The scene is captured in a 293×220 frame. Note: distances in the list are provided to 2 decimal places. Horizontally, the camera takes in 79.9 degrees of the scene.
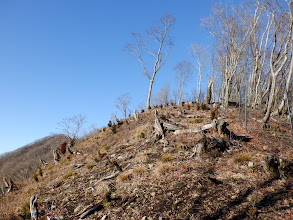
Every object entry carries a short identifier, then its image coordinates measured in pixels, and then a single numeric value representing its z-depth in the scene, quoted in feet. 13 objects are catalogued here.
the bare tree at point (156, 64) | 69.46
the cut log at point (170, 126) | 32.04
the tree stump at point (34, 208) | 18.63
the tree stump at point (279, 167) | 15.06
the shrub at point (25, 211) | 20.18
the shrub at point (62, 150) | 54.24
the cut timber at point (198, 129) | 27.30
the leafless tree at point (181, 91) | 113.07
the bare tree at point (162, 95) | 137.65
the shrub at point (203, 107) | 46.03
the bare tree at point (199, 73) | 89.03
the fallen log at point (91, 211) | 16.03
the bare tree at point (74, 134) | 77.78
